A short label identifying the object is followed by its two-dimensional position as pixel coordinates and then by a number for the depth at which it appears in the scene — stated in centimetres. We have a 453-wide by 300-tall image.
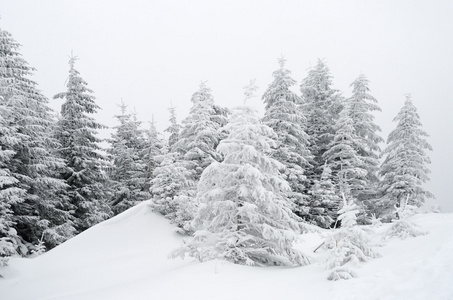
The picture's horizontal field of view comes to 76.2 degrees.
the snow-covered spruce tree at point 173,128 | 2875
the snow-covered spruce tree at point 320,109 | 2492
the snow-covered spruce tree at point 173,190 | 1762
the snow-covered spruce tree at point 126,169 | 2802
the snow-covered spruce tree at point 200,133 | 2088
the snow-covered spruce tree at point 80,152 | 2045
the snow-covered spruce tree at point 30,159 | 1564
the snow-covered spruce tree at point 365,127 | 2422
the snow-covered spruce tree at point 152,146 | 2988
